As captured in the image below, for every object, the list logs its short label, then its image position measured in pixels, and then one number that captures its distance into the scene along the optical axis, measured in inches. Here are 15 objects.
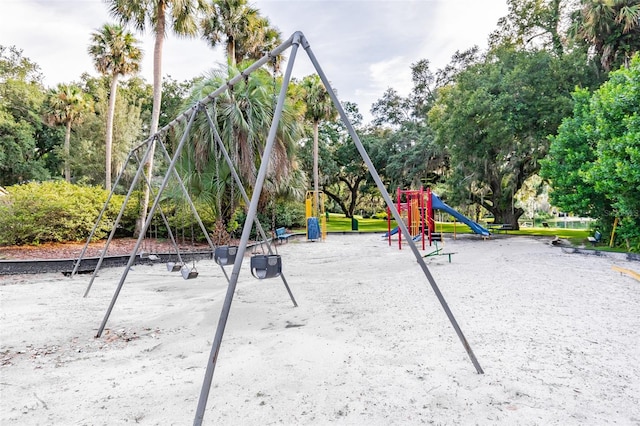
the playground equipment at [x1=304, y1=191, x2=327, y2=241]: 588.1
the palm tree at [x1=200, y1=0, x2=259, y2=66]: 600.4
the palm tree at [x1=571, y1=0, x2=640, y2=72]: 408.5
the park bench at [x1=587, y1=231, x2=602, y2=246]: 429.4
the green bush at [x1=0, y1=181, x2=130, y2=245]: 348.5
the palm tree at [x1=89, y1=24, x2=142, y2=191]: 615.5
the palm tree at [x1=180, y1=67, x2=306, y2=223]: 408.5
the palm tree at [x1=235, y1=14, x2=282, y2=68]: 621.3
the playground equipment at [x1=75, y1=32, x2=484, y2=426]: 80.6
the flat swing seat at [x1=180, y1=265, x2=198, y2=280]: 185.2
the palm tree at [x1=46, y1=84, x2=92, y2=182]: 797.2
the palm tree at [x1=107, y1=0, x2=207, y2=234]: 442.0
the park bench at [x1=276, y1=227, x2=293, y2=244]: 537.7
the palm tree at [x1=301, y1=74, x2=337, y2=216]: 786.8
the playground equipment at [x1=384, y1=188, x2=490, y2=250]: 480.7
